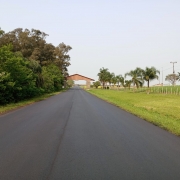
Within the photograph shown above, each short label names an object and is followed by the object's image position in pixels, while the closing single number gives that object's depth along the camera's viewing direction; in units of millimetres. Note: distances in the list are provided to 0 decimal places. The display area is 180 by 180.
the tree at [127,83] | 68544
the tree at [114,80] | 96167
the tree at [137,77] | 57059
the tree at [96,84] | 110374
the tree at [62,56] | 74112
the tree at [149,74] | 53051
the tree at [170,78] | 109380
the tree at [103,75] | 102625
